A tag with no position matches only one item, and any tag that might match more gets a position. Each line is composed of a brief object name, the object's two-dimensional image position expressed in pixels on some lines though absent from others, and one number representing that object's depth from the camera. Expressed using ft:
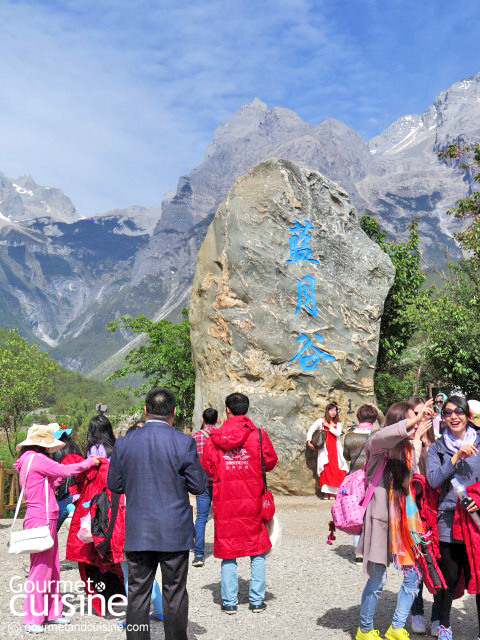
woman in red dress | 30.09
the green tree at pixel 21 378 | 70.18
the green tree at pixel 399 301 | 45.78
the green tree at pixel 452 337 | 40.91
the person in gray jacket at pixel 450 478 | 12.67
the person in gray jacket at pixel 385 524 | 12.51
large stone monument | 32.50
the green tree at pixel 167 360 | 44.86
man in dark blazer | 11.48
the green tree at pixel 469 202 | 37.27
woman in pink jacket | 14.58
